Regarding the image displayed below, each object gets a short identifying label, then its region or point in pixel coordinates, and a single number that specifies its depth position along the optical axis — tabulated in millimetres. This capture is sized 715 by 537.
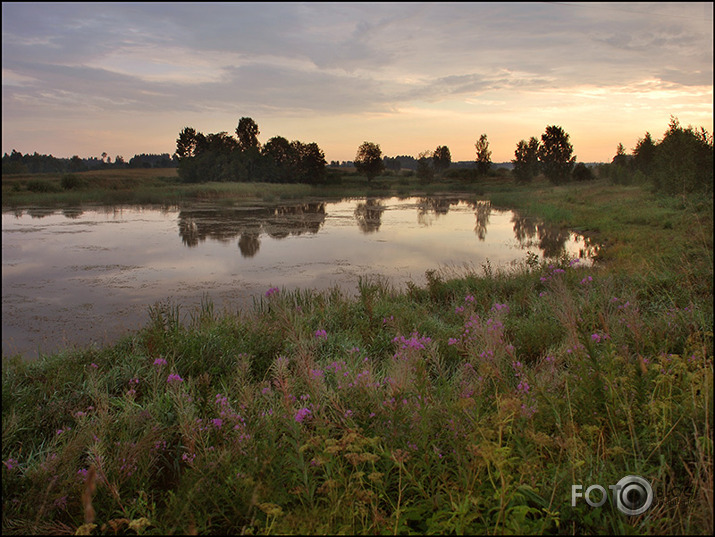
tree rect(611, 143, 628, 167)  60912
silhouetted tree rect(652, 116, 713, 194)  17969
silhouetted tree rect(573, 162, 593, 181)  61094
